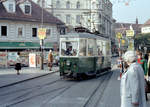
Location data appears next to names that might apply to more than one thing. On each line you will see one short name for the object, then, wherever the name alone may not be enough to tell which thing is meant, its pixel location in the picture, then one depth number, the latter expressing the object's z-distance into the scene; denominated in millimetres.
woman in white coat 4602
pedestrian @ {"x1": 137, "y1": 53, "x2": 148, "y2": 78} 11103
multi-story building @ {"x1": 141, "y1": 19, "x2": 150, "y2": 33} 134125
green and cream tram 16641
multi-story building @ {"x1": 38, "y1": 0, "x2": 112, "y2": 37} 68062
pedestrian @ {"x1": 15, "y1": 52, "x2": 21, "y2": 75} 20936
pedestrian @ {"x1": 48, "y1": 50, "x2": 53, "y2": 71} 24705
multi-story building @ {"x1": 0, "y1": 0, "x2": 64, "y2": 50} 39031
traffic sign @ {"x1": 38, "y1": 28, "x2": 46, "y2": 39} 24844
